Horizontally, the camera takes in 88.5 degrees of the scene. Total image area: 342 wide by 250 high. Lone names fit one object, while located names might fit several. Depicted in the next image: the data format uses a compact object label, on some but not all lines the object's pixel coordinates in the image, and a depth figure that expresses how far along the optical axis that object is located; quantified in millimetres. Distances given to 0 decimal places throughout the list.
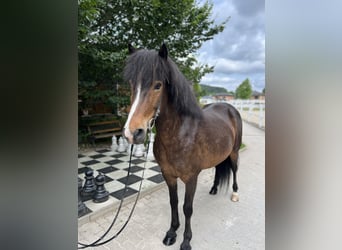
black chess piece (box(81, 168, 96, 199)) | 2137
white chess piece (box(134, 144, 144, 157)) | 3715
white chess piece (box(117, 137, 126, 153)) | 4070
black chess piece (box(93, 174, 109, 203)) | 2046
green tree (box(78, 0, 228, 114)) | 3309
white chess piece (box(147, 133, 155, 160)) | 3564
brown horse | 1019
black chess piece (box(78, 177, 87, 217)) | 1837
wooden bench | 4461
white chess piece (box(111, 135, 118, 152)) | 4133
